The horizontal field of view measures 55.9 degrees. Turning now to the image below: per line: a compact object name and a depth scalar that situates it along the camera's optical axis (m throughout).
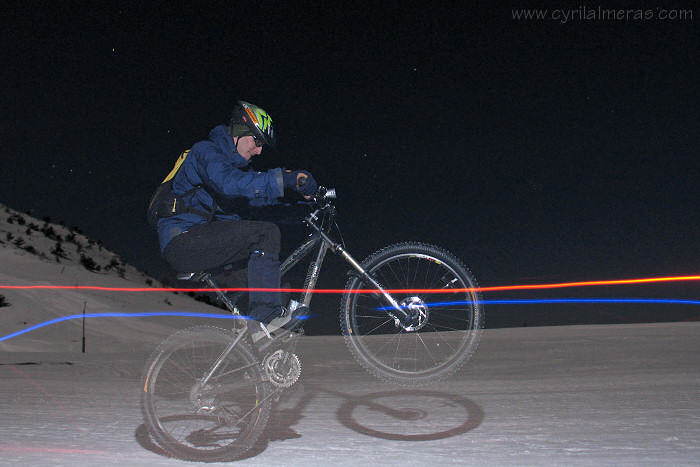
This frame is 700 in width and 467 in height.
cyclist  3.98
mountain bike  3.94
